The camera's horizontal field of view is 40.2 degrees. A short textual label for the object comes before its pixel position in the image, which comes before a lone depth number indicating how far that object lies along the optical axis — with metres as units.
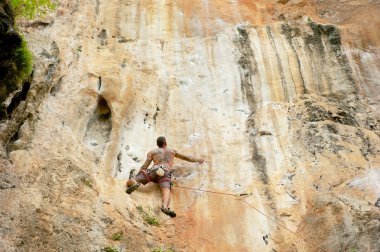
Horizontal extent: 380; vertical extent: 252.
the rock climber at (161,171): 10.23
